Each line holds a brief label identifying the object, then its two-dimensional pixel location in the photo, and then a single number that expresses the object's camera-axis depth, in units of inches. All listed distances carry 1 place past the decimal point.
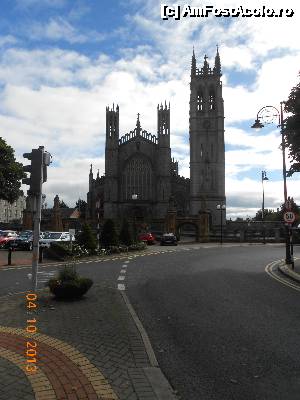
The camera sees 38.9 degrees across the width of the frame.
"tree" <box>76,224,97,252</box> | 1077.1
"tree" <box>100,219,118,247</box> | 1226.0
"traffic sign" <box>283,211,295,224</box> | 797.2
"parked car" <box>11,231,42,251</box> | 1311.5
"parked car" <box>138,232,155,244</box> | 1857.5
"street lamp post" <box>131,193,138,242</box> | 2862.2
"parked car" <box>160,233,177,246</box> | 1767.0
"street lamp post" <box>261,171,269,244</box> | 2326.0
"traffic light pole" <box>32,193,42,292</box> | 362.9
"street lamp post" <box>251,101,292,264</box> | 794.2
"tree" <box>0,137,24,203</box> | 1935.3
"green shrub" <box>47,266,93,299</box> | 406.6
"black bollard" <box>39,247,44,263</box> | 929.5
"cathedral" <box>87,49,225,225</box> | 3088.1
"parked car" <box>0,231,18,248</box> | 1465.3
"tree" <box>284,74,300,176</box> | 714.2
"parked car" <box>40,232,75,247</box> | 1273.6
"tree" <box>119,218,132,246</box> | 1349.7
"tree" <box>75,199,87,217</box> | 4306.4
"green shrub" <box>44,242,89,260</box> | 989.2
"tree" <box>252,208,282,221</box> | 3986.7
